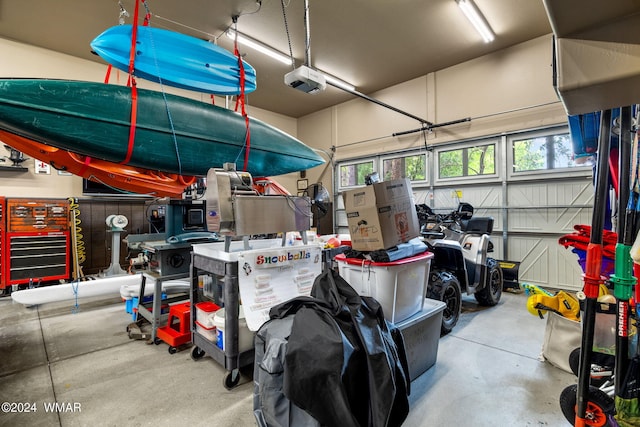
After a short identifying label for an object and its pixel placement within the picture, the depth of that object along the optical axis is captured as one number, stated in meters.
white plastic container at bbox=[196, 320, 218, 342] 2.08
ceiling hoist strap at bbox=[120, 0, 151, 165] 2.37
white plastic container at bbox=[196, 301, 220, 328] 2.08
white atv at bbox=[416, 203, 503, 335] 2.83
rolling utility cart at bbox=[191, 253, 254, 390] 1.84
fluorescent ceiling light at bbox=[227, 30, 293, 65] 4.82
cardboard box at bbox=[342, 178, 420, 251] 1.95
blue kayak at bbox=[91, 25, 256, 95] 2.57
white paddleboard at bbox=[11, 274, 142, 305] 3.27
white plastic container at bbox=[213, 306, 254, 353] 1.91
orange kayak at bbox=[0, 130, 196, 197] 2.65
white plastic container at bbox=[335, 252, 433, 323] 1.87
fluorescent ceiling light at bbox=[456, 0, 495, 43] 4.07
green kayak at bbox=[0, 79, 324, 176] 2.09
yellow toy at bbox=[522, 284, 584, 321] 2.07
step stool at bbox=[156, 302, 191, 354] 2.46
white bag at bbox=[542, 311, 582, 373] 2.04
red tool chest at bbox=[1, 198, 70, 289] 4.16
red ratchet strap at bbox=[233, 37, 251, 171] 3.02
